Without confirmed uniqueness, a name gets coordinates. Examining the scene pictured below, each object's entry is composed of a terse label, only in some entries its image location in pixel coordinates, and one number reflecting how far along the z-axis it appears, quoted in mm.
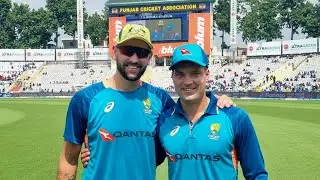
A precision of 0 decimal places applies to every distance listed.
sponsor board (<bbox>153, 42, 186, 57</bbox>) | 59000
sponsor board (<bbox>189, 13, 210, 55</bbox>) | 57906
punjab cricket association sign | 58500
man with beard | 3889
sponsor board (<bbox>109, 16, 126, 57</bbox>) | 61188
